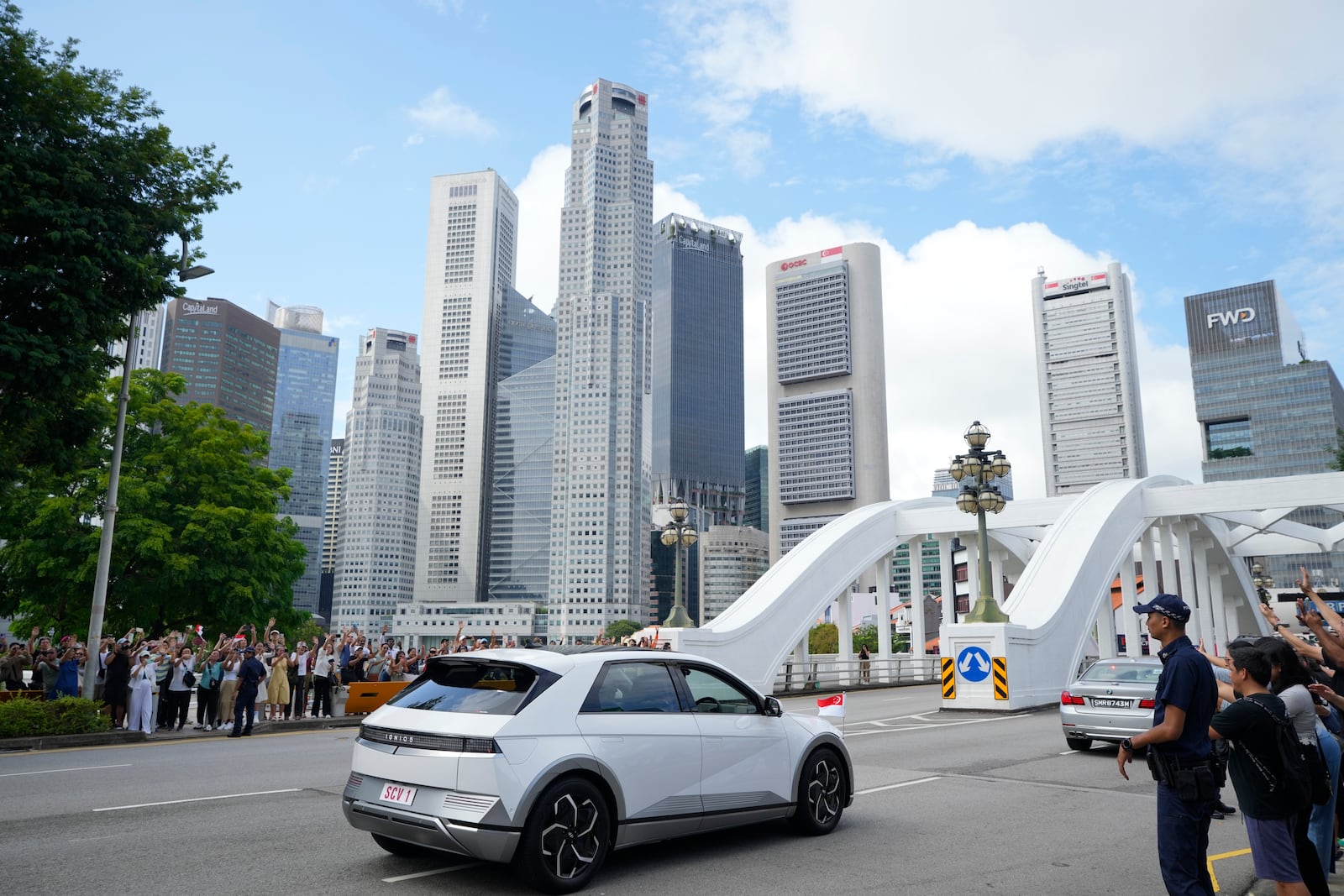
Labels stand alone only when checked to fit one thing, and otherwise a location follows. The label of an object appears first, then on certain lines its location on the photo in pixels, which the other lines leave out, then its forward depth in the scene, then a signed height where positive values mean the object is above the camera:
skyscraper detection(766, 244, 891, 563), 197.75 +31.31
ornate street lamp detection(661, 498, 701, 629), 23.69 +1.92
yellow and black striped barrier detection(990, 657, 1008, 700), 20.05 -1.39
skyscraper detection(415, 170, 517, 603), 199.25 +3.06
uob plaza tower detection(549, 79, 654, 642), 181.38 +28.71
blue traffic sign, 20.28 -1.07
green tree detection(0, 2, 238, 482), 13.66 +5.76
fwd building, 133.25 +33.01
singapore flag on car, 9.55 -0.95
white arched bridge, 21.83 +1.58
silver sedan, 11.66 -1.09
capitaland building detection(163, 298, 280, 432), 197.62 +52.75
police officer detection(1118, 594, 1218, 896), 4.75 -0.73
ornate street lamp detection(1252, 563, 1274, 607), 45.16 +1.86
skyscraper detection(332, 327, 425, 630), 196.12 +7.14
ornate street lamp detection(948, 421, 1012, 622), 20.89 +2.88
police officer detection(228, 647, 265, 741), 15.73 -1.34
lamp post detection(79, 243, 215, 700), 16.70 +1.34
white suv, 5.48 -0.94
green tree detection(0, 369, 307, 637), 26.03 +2.13
